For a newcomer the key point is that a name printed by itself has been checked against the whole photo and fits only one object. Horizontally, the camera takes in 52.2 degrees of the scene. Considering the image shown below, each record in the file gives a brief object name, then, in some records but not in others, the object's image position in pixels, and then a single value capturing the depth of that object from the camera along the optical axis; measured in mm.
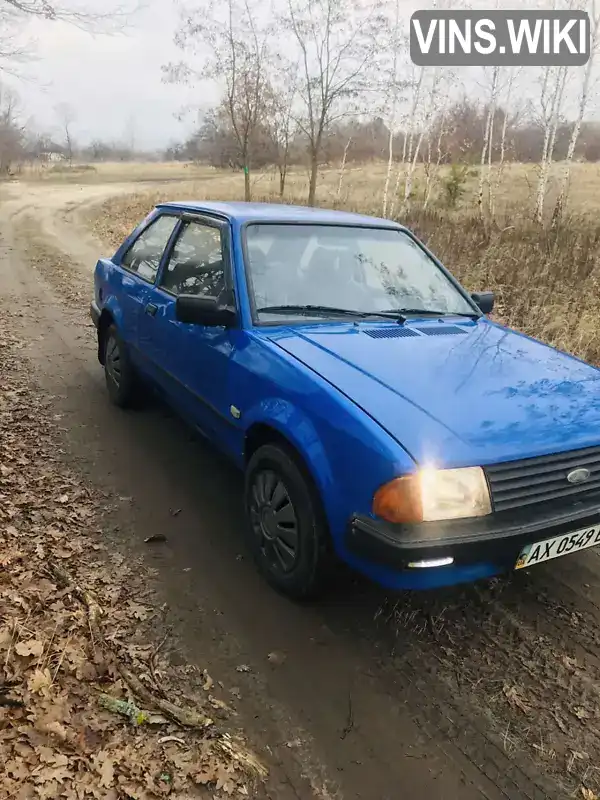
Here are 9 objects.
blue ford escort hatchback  2303
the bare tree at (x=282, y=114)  16752
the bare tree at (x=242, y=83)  16281
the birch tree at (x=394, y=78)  16156
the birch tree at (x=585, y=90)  16734
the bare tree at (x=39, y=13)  9562
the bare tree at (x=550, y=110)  17334
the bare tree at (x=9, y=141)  53062
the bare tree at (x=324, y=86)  15320
